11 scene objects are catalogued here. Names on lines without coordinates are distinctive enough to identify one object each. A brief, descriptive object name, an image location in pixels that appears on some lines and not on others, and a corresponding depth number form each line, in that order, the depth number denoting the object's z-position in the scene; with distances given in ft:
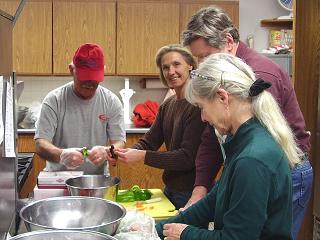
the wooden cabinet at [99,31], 15.16
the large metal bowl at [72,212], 5.40
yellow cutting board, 7.23
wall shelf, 16.42
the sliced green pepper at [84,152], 8.38
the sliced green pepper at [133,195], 8.06
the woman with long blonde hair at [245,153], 4.55
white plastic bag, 5.13
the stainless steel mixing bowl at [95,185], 6.42
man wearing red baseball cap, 8.84
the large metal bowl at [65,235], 4.51
